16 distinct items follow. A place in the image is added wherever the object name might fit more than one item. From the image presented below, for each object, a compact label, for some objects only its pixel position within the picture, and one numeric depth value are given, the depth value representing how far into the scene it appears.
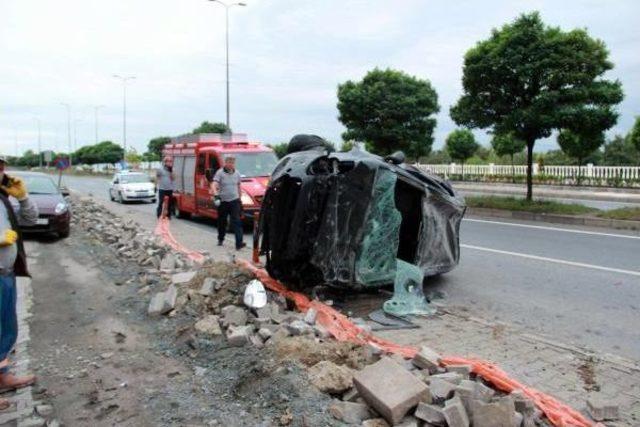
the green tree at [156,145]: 79.97
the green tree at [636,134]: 27.14
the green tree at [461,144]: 41.00
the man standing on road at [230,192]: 10.33
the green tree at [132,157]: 74.69
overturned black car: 5.95
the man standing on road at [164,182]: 16.23
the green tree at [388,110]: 28.67
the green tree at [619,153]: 41.28
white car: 24.61
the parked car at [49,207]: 11.83
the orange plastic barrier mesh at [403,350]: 3.52
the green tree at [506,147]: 34.97
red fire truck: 13.34
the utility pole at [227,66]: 29.26
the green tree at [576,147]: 26.19
